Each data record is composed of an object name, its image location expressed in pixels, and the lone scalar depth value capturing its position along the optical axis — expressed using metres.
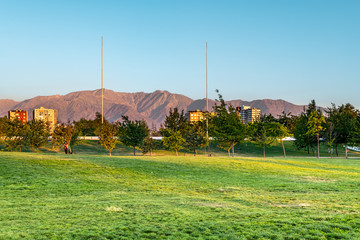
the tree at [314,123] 53.59
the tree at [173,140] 54.69
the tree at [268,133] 55.25
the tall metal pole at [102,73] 79.05
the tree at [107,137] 51.23
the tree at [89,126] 79.31
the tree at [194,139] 57.88
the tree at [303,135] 59.12
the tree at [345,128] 55.85
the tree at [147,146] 54.92
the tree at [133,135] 53.62
